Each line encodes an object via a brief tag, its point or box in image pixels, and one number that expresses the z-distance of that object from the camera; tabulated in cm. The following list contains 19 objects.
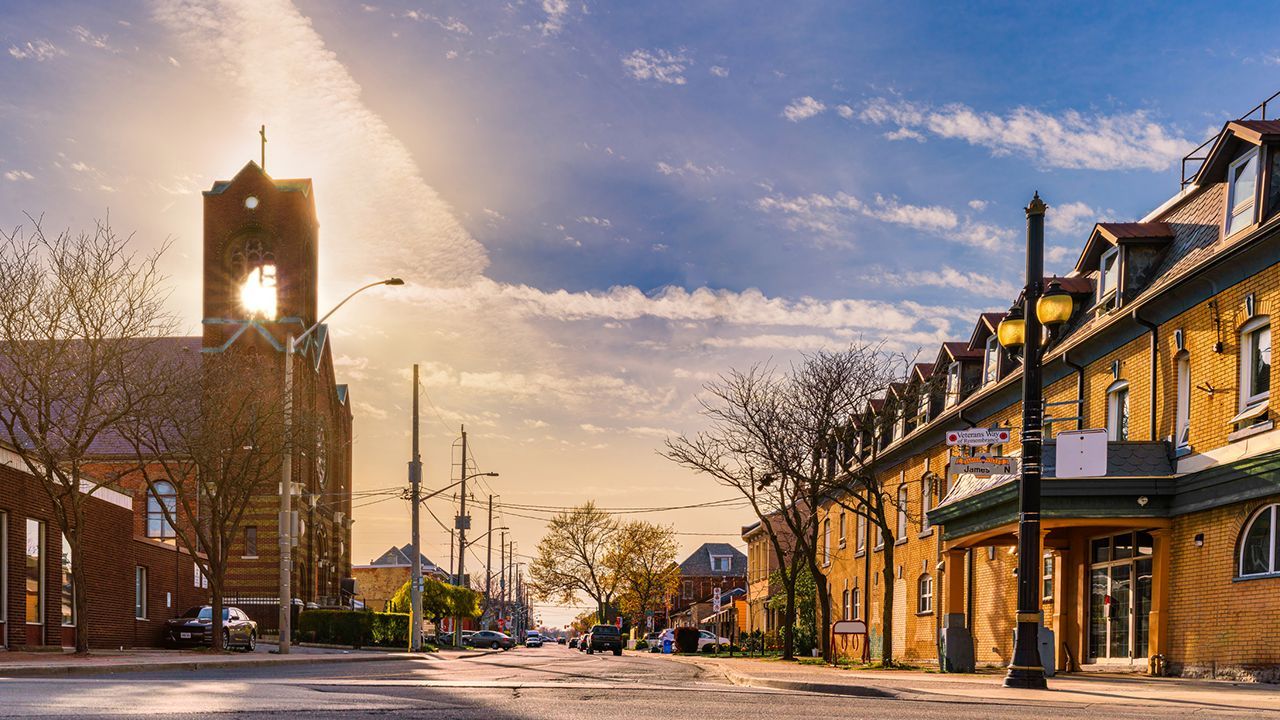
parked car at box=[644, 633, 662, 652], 7844
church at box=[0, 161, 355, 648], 4144
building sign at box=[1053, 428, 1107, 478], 1634
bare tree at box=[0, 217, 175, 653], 2606
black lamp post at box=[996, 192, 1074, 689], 1628
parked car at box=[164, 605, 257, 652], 3888
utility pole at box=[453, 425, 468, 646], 5681
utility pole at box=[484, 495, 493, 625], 9138
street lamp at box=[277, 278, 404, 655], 3222
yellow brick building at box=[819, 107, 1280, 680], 1947
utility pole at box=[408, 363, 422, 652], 4275
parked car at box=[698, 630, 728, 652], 6500
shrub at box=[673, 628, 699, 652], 6178
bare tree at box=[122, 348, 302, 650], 3447
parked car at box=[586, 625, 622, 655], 6362
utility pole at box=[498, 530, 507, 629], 11112
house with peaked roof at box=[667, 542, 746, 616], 13000
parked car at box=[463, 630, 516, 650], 7300
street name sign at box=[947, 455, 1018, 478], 1750
